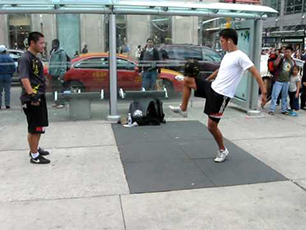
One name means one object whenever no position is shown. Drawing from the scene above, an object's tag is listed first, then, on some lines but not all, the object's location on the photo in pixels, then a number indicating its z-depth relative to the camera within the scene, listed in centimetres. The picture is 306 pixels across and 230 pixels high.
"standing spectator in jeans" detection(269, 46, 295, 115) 837
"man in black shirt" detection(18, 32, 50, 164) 463
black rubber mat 442
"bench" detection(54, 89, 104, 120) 787
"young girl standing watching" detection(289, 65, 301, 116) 859
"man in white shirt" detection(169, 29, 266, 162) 468
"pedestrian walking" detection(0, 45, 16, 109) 926
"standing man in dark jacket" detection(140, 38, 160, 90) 948
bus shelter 735
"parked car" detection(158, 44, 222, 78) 1023
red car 918
